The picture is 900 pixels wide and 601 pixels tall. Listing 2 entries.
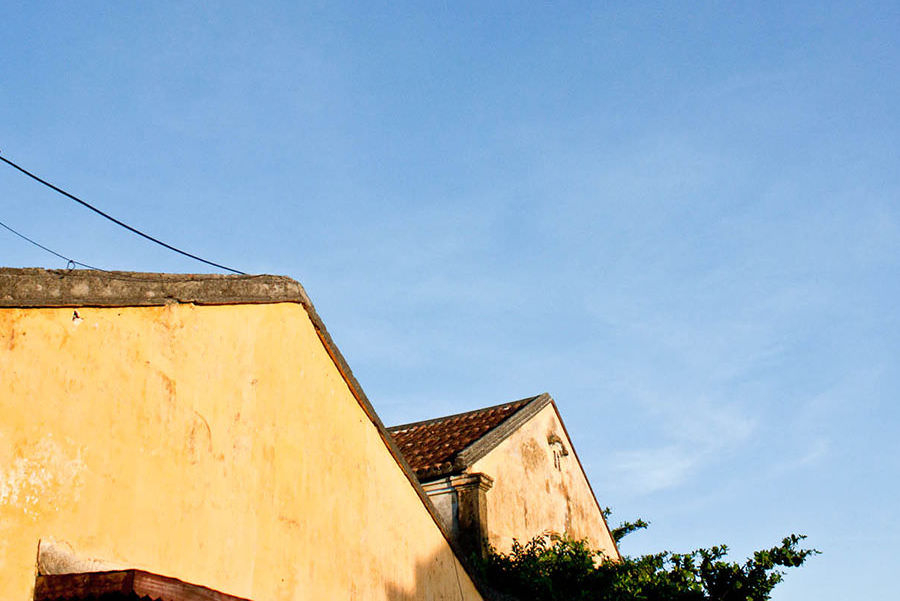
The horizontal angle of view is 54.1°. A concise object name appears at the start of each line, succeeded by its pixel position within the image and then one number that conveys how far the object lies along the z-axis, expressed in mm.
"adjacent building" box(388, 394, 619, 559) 13109
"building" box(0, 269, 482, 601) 4812
